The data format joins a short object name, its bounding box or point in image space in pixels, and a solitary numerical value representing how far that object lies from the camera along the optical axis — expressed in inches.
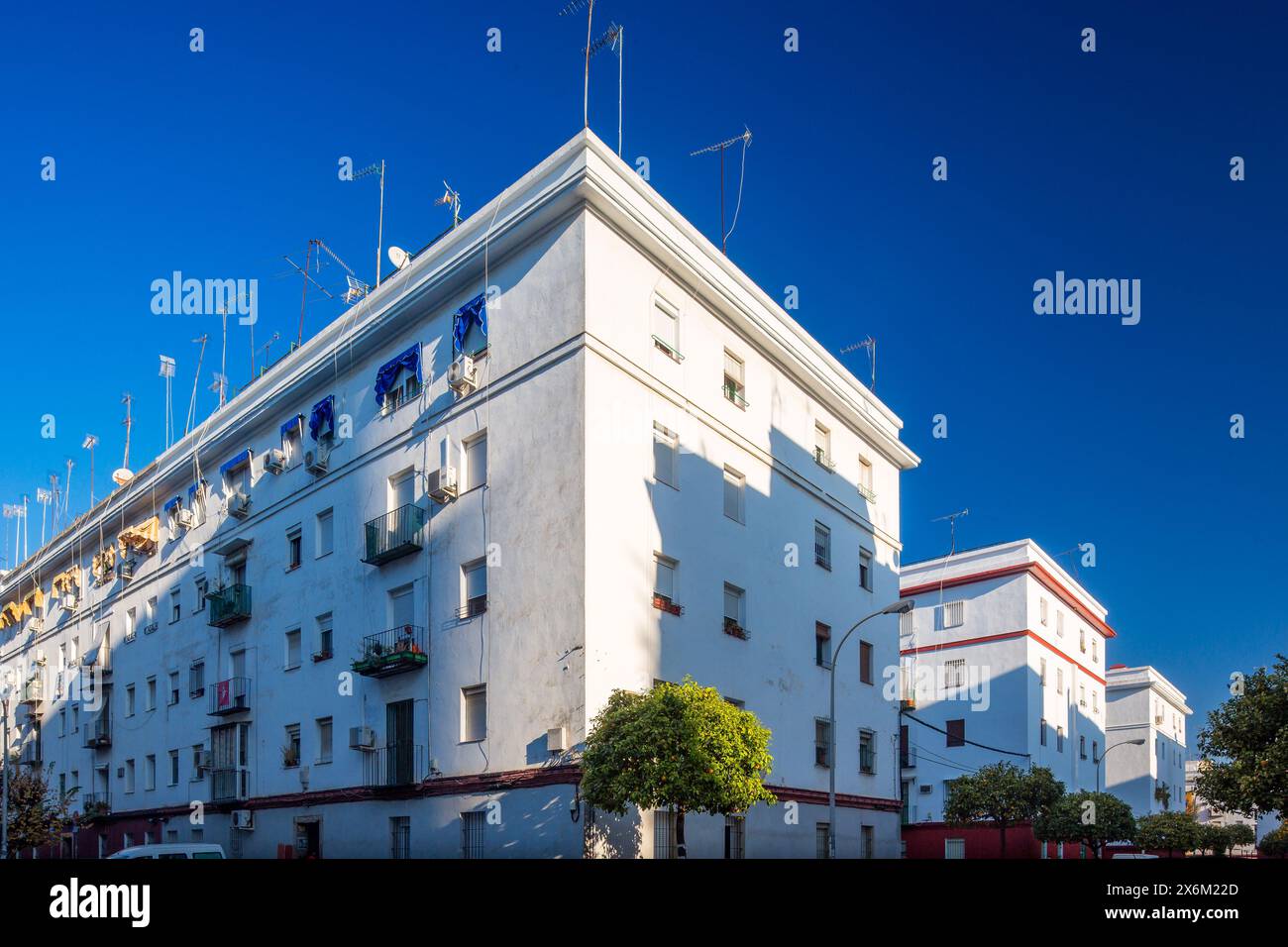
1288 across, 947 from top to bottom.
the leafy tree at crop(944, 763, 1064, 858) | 1717.5
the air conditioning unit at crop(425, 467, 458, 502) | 1133.1
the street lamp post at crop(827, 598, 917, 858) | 1093.0
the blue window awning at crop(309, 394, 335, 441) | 1379.2
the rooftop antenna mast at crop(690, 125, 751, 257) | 1298.0
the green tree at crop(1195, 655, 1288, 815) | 1064.2
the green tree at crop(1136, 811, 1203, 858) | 2138.3
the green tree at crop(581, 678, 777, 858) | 862.5
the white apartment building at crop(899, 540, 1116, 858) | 2038.6
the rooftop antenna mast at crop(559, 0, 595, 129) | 1082.7
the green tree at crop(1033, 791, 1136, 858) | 1759.4
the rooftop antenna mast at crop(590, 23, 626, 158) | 1115.3
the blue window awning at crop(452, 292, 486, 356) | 1161.4
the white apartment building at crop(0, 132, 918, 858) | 1022.4
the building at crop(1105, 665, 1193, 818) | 3031.5
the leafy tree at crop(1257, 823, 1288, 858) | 2300.7
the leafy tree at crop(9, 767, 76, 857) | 1708.9
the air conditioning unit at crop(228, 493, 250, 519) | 1534.2
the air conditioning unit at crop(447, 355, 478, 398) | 1143.6
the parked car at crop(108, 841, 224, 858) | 781.3
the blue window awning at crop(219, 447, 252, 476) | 1571.1
